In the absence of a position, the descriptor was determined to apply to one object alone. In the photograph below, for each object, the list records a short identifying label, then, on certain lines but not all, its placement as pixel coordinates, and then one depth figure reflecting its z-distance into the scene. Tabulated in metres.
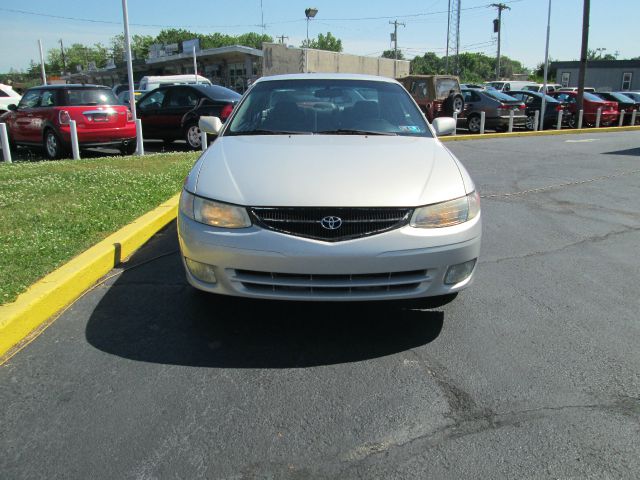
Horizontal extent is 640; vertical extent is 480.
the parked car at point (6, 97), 17.56
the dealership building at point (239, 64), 26.67
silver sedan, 3.04
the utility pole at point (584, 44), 22.96
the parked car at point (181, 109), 12.10
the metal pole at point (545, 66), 20.94
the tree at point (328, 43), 119.88
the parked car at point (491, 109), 19.16
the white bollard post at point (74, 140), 10.01
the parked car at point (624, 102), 23.94
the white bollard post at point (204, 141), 10.87
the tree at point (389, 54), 115.50
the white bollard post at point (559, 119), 20.82
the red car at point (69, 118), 10.66
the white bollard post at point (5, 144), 9.66
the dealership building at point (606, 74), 49.41
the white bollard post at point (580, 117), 21.67
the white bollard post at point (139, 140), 11.22
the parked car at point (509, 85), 35.72
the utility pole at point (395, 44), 36.88
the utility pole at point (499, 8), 60.17
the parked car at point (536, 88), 34.36
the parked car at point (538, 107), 21.30
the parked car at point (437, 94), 19.02
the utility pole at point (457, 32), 60.06
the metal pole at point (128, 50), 12.65
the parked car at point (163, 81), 25.55
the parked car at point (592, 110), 22.78
